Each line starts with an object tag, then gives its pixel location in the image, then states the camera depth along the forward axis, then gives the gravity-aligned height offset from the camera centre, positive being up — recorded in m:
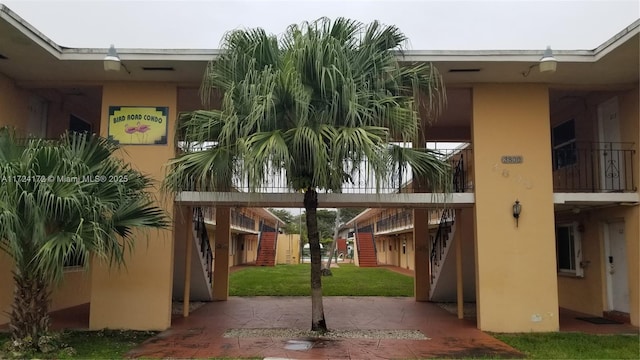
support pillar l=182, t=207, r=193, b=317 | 11.43 -0.61
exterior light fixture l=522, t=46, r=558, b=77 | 8.59 +2.91
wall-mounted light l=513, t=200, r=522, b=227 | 10.26 +0.49
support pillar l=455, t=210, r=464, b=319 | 11.45 -0.78
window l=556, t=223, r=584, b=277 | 12.46 -0.36
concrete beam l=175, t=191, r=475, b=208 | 10.05 +0.67
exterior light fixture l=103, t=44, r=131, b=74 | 8.81 +2.93
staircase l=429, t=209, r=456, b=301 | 13.46 -0.79
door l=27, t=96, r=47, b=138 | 11.59 +2.63
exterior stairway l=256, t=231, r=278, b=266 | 37.34 -1.25
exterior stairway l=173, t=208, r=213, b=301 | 12.95 -0.90
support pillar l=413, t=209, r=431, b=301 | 14.86 -0.76
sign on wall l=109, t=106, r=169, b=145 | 10.54 +2.20
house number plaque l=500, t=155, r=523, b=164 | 10.43 +1.54
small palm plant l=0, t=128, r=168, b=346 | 7.20 +0.29
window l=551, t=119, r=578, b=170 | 12.73 +2.35
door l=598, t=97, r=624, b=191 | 11.13 +1.94
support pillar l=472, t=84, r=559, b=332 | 10.13 +0.46
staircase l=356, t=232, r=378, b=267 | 37.91 -1.35
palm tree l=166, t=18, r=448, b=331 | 7.89 +1.96
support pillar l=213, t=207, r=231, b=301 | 14.82 -1.02
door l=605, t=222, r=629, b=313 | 10.91 -0.73
